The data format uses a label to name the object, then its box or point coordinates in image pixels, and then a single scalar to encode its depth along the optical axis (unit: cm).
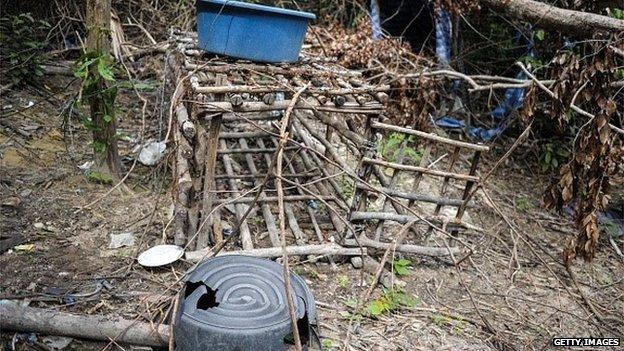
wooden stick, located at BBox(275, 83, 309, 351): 148
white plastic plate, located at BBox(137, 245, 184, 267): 296
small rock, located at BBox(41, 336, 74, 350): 237
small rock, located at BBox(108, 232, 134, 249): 318
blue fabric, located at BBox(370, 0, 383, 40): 586
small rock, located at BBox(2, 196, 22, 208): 340
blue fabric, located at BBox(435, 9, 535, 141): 557
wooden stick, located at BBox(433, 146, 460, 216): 329
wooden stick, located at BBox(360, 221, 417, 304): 250
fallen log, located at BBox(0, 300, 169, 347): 234
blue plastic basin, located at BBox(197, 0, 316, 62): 297
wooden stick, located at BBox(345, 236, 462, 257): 337
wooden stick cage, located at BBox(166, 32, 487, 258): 288
